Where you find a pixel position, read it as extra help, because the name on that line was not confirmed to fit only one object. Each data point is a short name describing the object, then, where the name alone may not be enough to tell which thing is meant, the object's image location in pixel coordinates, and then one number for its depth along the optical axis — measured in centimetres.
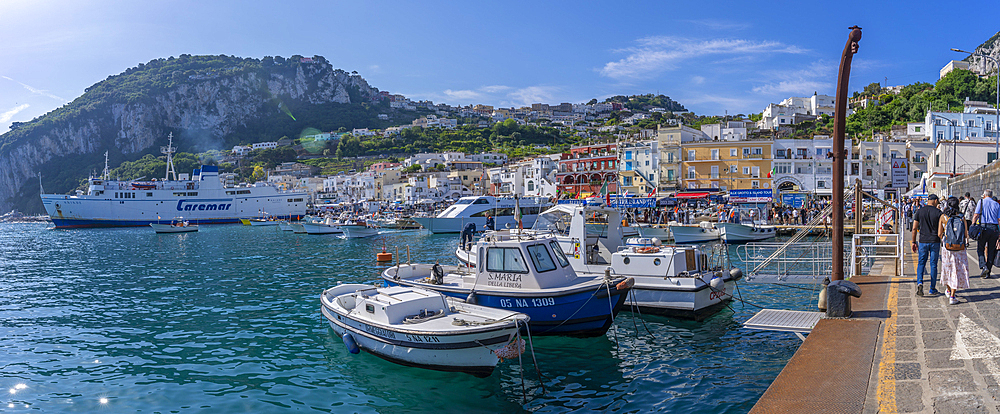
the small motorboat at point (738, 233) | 3556
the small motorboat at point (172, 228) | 6128
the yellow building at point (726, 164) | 5888
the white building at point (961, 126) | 5991
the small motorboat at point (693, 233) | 3569
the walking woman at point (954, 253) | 815
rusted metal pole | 941
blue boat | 1153
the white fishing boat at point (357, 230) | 4825
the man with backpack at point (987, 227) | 1028
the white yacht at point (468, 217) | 5388
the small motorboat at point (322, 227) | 5375
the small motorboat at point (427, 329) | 909
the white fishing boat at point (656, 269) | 1384
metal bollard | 799
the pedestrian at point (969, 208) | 1900
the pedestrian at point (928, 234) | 854
